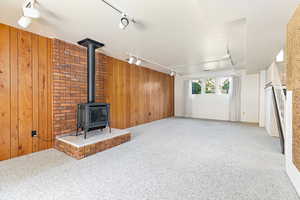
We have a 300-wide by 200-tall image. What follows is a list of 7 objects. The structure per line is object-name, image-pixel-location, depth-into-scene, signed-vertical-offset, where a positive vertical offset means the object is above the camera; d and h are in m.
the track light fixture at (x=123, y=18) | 1.88 +1.28
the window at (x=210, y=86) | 6.70 +0.68
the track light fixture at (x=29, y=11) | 1.68 +1.12
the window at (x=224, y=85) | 6.37 +0.66
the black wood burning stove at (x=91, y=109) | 2.81 -0.21
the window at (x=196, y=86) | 7.07 +0.68
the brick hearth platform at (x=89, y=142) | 2.41 -0.86
